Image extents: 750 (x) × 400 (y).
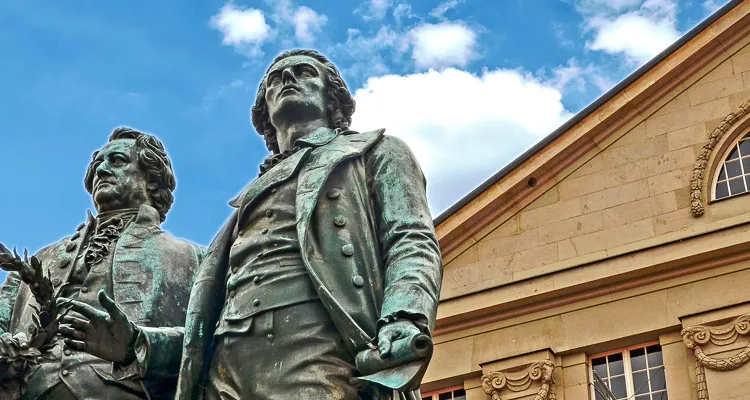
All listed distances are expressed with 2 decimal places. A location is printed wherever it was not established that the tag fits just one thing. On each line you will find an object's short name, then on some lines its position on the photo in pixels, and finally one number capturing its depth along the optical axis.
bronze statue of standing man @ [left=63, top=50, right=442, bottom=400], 5.84
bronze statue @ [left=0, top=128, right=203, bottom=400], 6.26
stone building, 25.80
